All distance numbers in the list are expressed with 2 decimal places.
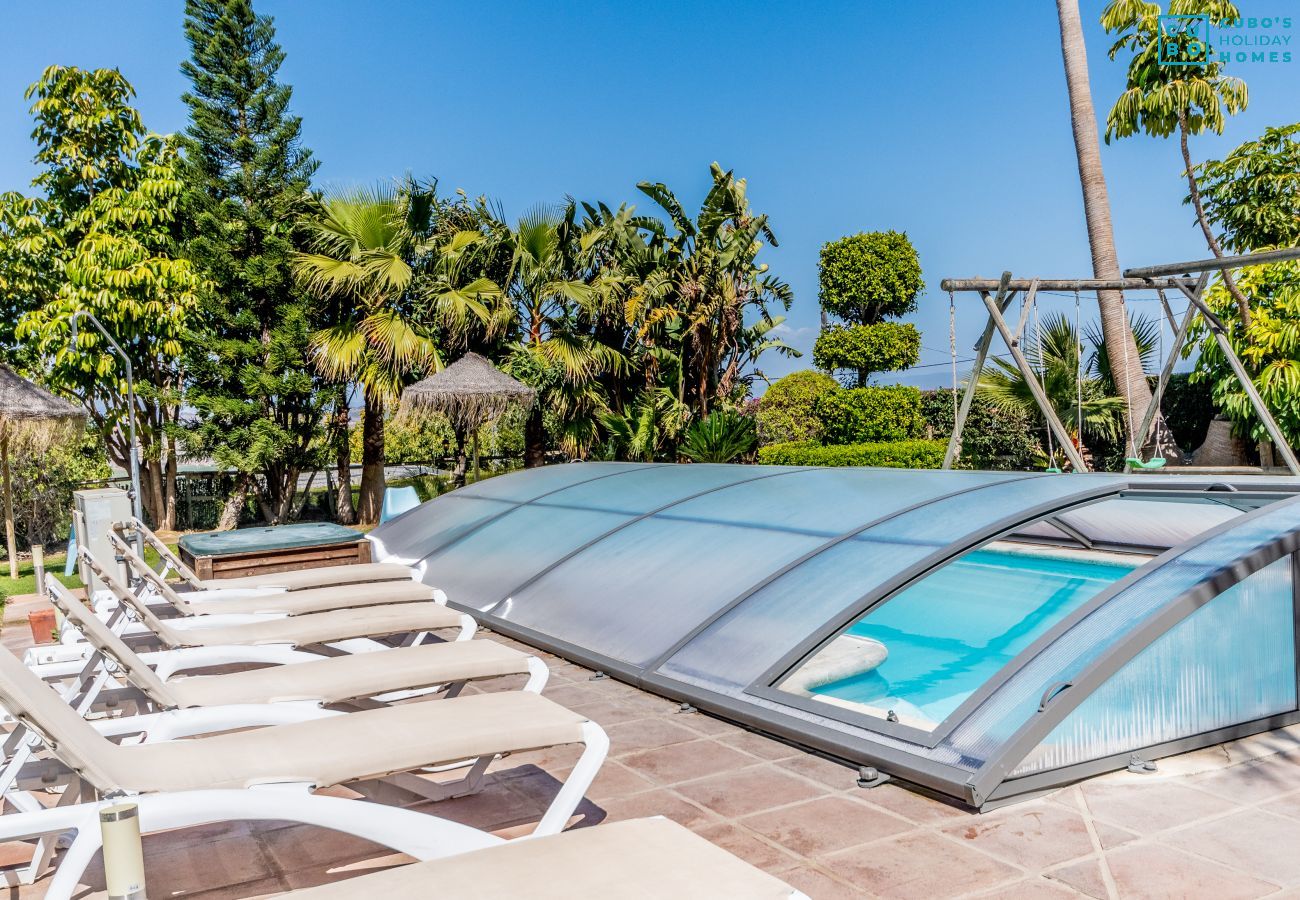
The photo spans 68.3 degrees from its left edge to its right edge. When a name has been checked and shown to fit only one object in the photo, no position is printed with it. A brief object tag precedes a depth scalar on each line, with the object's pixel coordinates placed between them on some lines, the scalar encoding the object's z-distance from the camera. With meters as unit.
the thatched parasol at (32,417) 12.06
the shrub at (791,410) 18.67
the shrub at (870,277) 19.02
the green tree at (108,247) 18.05
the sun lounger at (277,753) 2.14
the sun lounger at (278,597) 4.93
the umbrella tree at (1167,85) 12.85
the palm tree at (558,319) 16.38
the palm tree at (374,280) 16.58
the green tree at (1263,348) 11.96
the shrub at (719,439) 15.10
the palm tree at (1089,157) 13.38
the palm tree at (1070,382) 13.12
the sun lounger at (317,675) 3.08
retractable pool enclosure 3.27
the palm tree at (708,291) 16.02
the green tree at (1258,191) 14.03
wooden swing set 8.59
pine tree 17.91
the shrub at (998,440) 14.70
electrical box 5.43
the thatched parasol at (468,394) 13.66
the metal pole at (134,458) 14.34
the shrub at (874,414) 16.98
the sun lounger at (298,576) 5.65
